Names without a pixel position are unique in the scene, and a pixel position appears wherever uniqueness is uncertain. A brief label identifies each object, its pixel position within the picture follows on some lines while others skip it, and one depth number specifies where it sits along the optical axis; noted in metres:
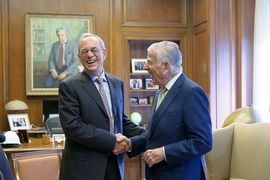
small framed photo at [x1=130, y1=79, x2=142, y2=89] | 6.59
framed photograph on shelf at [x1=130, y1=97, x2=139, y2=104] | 6.64
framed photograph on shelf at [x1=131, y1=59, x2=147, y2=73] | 6.55
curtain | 5.21
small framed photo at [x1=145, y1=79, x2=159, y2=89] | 6.63
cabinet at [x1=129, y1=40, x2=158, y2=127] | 6.63
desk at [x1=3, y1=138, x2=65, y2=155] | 3.88
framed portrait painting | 6.17
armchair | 3.12
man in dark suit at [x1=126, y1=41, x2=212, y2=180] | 2.11
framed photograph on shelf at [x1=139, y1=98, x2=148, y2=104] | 6.68
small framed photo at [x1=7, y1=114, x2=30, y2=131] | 5.98
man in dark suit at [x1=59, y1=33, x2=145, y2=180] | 2.40
